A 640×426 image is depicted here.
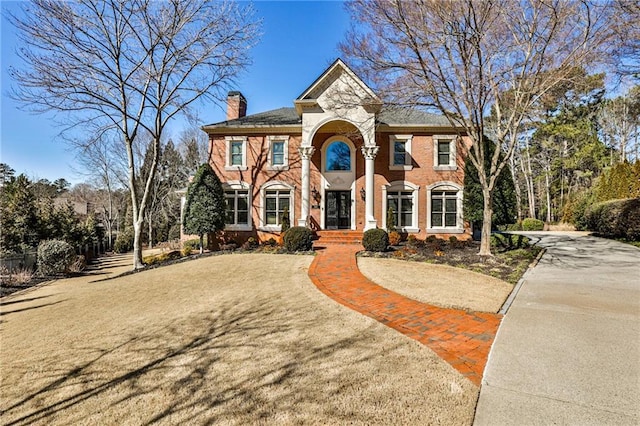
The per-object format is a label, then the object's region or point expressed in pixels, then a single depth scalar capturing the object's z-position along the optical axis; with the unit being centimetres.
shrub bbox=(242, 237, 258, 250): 1435
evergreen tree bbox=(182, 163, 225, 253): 1418
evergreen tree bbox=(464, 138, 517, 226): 1339
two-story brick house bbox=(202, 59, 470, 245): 1603
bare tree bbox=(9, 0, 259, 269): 1148
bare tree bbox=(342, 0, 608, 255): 999
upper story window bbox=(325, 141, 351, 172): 1670
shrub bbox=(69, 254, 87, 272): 1328
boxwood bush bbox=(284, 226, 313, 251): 1286
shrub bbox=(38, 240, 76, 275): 1247
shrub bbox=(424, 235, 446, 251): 1297
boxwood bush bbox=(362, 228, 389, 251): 1228
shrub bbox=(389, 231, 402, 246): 1420
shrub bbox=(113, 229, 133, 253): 2295
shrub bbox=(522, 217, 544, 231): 2606
